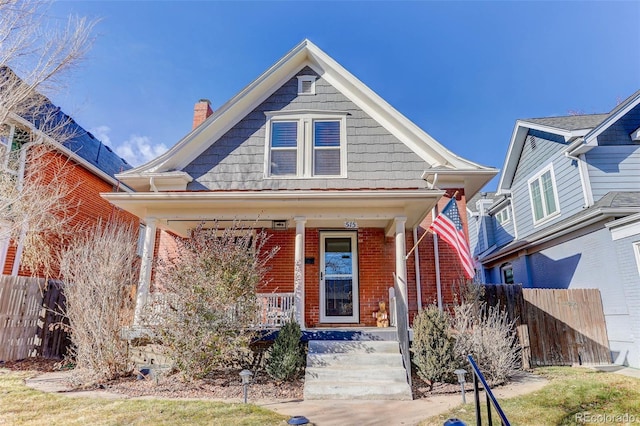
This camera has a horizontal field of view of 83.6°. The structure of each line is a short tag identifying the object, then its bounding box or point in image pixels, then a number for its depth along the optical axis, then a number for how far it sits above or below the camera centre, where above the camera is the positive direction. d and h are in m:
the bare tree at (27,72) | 6.51 +4.35
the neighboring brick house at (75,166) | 9.38 +4.26
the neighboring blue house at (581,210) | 8.62 +2.99
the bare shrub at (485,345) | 6.56 -0.69
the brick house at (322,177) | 8.22 +3.27
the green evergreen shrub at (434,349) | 6.30 -0.73
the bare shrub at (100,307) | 6.37 -0.05
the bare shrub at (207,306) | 6.06 -0.02
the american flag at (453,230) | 6.75 +1.44
